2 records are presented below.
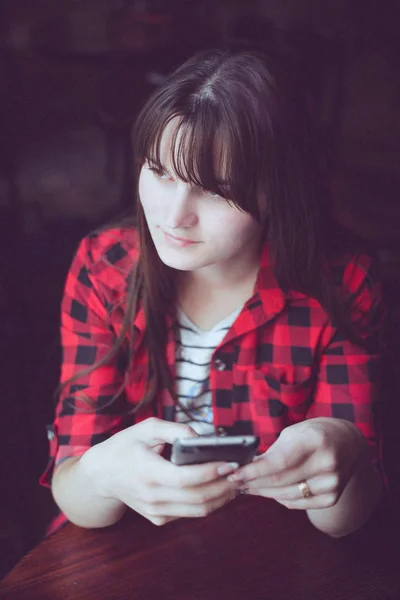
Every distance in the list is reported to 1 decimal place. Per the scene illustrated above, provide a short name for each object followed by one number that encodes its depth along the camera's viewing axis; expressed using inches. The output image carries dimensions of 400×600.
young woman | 24.5
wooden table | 24.1
